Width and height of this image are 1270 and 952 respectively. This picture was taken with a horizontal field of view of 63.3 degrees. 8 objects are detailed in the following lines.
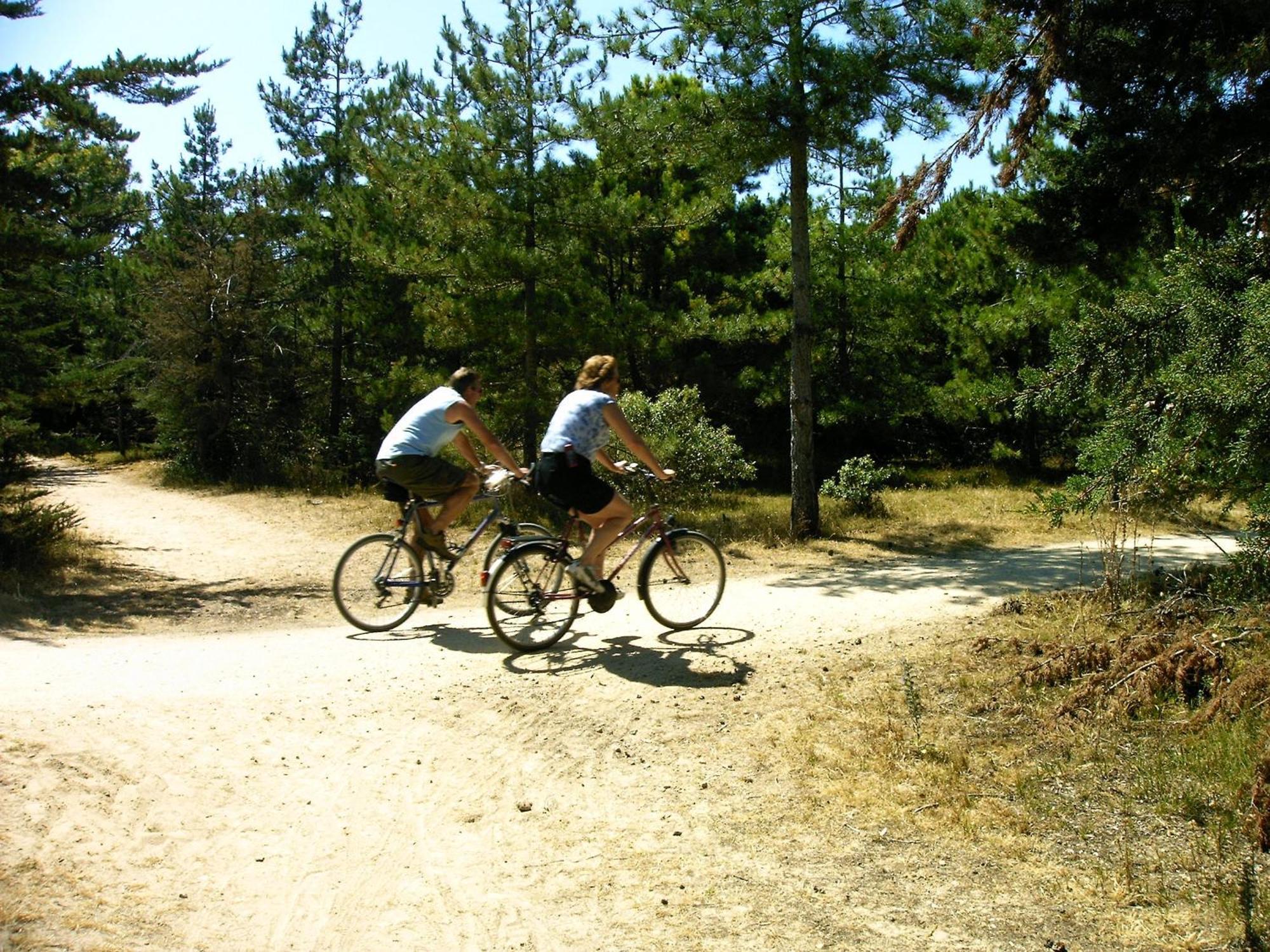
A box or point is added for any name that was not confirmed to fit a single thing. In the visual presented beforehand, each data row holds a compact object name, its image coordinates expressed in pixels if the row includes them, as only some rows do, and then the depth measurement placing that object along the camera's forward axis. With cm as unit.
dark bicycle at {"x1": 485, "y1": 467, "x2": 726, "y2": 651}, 738
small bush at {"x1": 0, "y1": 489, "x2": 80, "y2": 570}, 1058
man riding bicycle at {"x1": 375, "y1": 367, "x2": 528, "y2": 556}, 770
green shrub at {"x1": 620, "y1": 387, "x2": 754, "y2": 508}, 1417
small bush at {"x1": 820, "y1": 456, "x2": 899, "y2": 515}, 1499
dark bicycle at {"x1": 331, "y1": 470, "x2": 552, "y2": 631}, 799
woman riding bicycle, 696
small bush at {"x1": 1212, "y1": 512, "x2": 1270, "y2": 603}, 609
